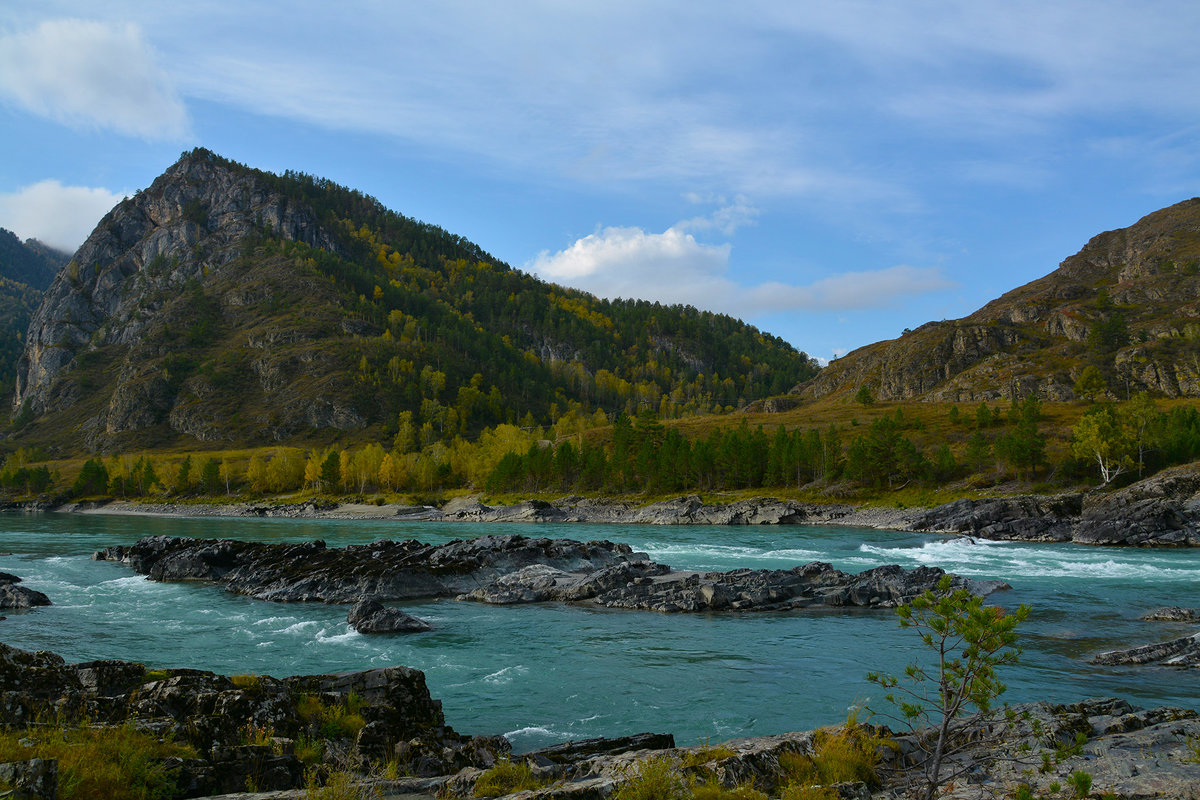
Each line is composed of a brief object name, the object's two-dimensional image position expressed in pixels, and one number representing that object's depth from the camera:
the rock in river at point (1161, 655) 26.62
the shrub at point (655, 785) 10.63
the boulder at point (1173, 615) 34.81
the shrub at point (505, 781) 12.02
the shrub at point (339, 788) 10.61
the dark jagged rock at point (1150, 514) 70.96
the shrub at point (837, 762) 13.20
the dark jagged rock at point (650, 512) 107.25
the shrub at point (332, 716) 16.27
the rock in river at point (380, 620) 33.97
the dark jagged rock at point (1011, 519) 79.94
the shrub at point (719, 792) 11.45
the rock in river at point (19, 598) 39.53
